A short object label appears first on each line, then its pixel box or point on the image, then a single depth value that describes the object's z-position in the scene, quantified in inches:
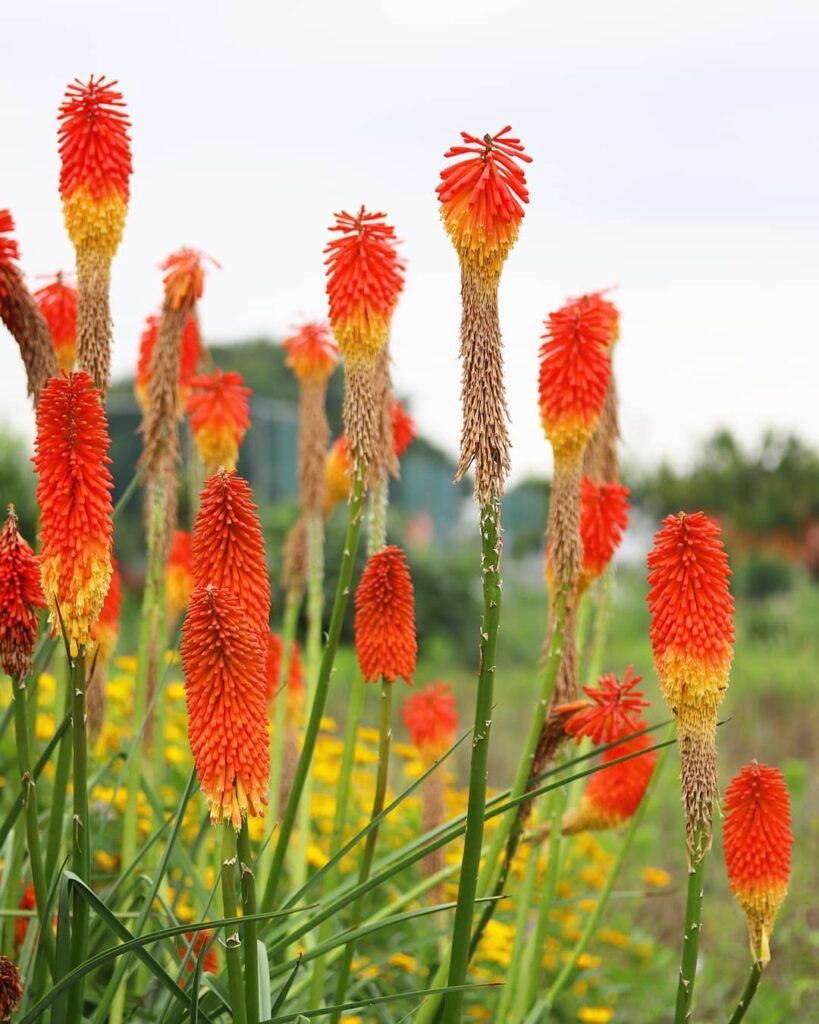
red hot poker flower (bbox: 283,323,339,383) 192.9
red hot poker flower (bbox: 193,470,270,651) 98.3
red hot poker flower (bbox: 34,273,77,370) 164.7
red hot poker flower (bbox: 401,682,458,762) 204.1
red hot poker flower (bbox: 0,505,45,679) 109.0
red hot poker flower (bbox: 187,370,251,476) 169.9
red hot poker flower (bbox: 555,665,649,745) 135.0
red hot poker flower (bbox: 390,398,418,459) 174.2
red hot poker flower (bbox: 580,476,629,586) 152.9
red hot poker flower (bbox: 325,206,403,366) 127.8
